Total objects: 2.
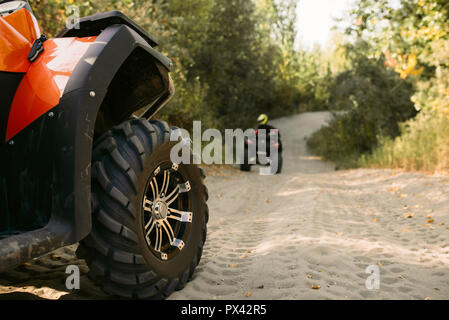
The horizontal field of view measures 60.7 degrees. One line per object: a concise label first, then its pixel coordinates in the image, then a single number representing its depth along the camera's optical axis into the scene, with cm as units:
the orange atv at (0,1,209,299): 170
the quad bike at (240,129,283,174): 1257
